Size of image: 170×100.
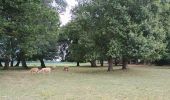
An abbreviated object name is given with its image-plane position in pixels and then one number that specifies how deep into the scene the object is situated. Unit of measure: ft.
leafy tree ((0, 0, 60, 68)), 92.51
